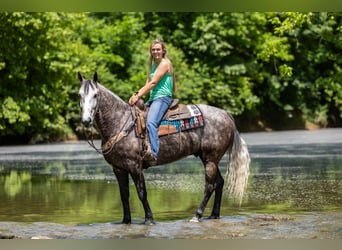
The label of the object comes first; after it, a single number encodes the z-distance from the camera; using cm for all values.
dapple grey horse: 1338
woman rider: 1332
